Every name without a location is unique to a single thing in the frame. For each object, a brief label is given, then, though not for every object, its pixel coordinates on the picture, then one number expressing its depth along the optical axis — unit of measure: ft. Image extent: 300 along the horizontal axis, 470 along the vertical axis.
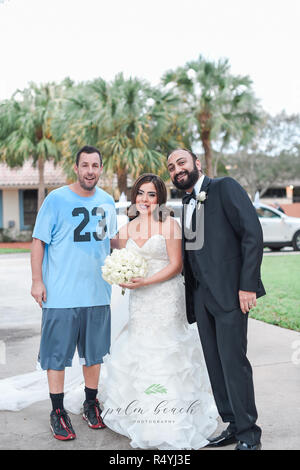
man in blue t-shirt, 12.69
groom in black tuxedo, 11.23
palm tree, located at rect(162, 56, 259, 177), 70.85
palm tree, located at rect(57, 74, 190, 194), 65.92
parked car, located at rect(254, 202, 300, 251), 59.93
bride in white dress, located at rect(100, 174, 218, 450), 11.89
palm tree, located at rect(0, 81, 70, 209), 81.76
